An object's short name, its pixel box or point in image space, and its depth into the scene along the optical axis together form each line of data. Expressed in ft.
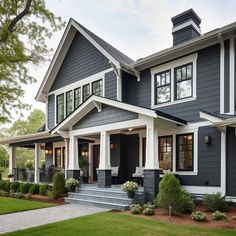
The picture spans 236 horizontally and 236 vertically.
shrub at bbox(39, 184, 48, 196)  44.50
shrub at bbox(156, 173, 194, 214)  27.43
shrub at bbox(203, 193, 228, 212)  27.73
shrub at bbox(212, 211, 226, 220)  24.86
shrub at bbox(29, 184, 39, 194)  45.96
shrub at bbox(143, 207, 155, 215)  27.68
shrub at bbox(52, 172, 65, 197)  40.57
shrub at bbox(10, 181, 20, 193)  49.03
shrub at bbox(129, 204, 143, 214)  28.68
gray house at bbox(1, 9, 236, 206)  31.19
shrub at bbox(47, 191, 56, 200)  40.55
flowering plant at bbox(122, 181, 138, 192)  31.35
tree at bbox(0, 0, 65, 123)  25.58
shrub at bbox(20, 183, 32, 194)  47.06
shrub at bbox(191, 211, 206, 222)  24.75
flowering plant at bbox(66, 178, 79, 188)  39.65
